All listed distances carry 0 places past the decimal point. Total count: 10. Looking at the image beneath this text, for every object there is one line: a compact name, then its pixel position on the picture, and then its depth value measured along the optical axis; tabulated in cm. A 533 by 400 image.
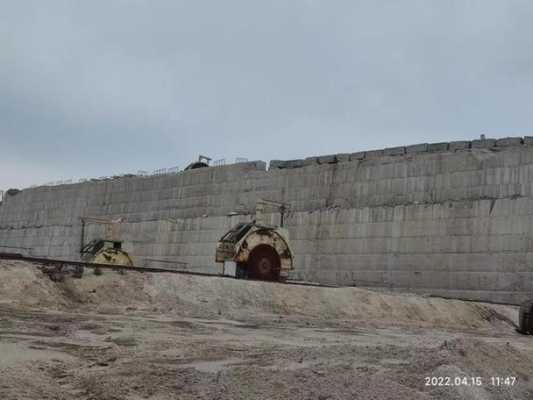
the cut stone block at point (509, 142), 2702
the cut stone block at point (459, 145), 2817
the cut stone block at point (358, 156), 3134
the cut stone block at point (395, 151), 3009
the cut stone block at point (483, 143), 2762
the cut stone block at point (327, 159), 3238
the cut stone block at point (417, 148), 2939
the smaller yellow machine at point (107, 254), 2653
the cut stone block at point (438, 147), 2883
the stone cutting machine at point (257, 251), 2460
